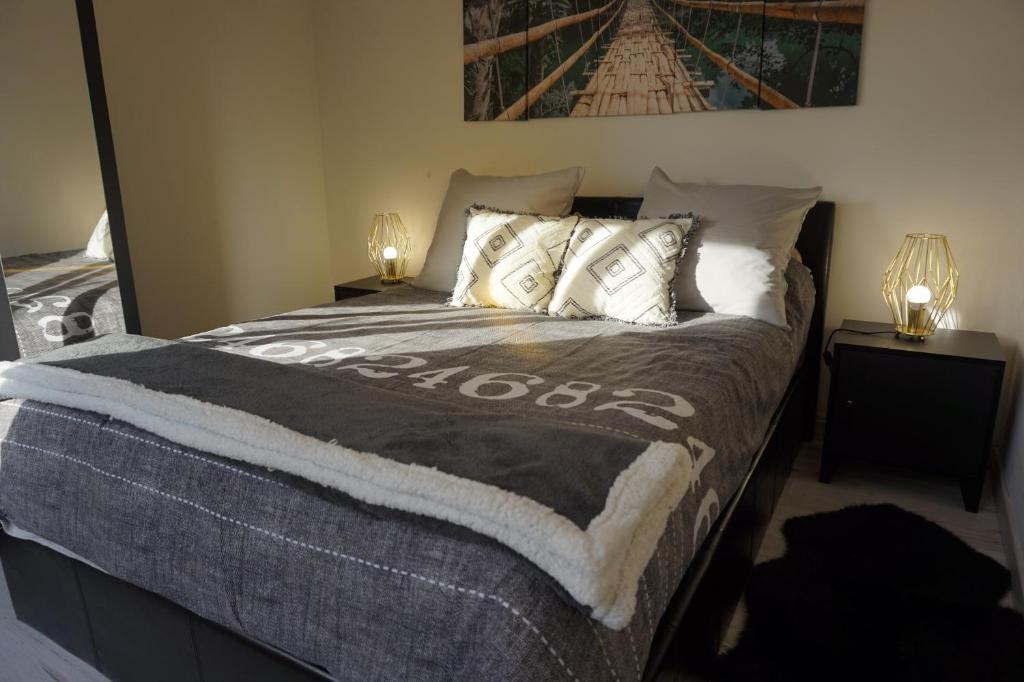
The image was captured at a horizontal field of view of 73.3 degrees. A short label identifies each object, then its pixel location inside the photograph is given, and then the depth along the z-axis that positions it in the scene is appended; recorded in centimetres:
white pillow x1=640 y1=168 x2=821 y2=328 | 223
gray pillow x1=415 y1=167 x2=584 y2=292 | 273
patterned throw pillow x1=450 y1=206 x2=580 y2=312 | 243
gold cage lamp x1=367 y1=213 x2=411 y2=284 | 348
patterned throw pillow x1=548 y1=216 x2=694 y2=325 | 220
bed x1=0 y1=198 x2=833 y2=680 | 91
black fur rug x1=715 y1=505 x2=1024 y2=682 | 152
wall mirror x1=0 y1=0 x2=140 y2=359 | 239
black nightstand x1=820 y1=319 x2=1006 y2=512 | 213
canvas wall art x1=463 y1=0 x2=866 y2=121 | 248
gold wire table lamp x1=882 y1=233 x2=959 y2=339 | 233
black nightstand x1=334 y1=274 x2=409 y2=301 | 323
